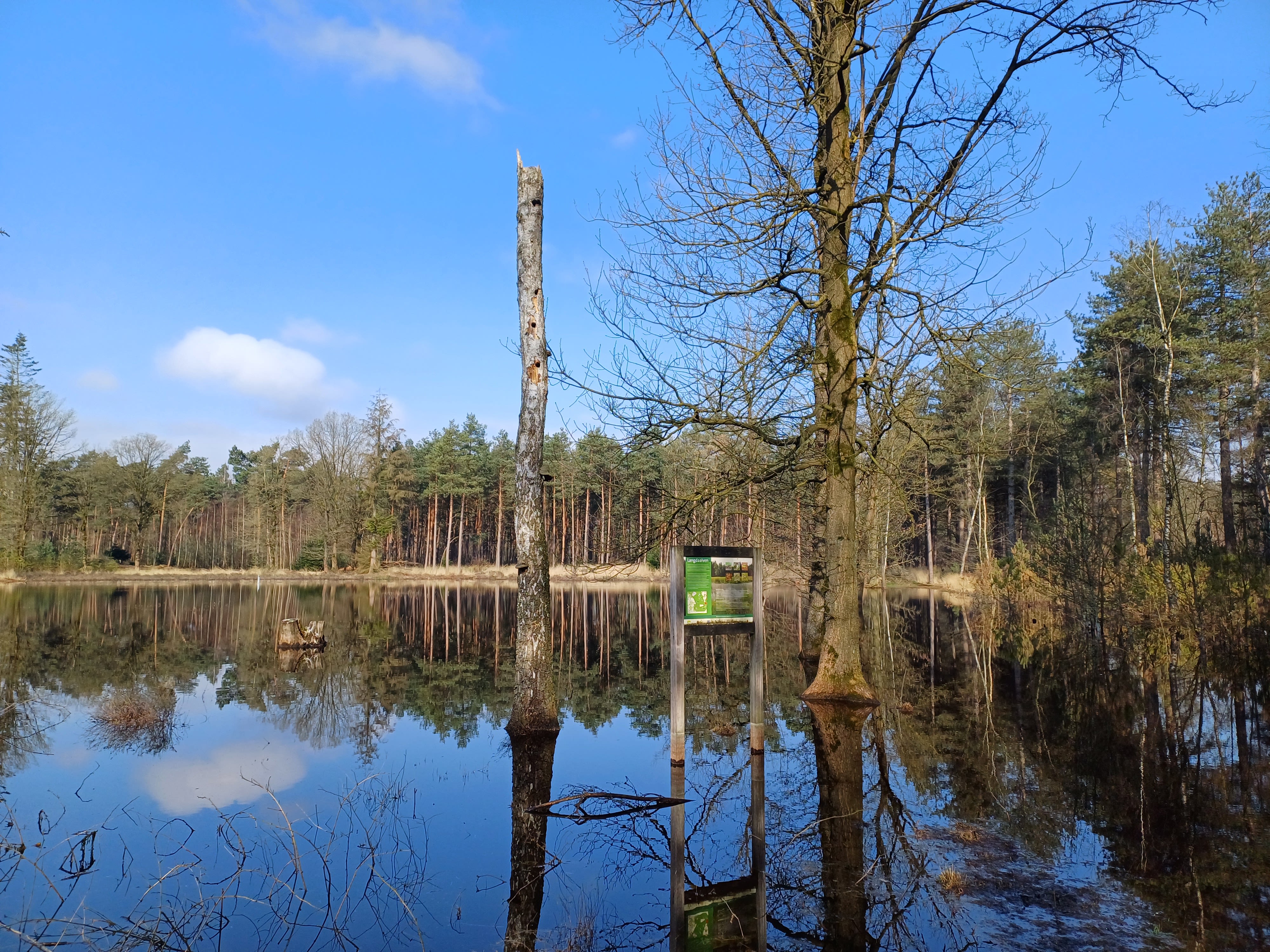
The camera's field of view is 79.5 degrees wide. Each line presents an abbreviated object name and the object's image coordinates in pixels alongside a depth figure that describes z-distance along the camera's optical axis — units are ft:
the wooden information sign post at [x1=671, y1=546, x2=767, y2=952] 22.88
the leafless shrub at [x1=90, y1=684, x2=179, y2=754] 29.12
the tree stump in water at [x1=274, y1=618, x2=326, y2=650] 57.31
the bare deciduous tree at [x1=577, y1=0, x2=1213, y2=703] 32.04
